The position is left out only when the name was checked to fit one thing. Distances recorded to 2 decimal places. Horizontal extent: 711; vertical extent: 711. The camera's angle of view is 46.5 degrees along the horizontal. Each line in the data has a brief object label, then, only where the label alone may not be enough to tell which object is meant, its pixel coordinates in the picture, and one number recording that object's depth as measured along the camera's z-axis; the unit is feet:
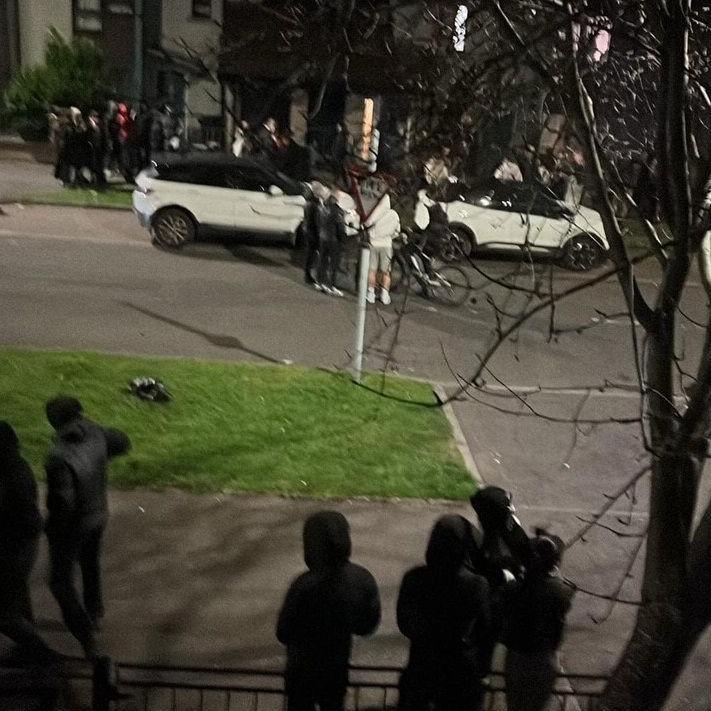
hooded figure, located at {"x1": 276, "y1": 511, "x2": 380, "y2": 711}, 11.87
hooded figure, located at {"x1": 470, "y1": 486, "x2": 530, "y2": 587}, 13.85
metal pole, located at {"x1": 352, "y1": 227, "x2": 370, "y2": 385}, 26.94
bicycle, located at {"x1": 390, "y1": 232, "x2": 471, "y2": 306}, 24.38
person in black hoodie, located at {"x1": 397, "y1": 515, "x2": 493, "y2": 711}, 12.10
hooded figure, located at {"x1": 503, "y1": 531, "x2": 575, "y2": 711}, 12.44
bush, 74.90
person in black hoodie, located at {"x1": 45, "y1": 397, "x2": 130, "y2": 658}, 13.76
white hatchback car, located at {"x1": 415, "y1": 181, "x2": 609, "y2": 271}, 50.14
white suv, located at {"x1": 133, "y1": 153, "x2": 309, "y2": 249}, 48.14
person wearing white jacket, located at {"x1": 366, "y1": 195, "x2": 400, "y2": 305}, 34.81
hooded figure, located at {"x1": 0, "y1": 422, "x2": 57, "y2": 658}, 13.53
